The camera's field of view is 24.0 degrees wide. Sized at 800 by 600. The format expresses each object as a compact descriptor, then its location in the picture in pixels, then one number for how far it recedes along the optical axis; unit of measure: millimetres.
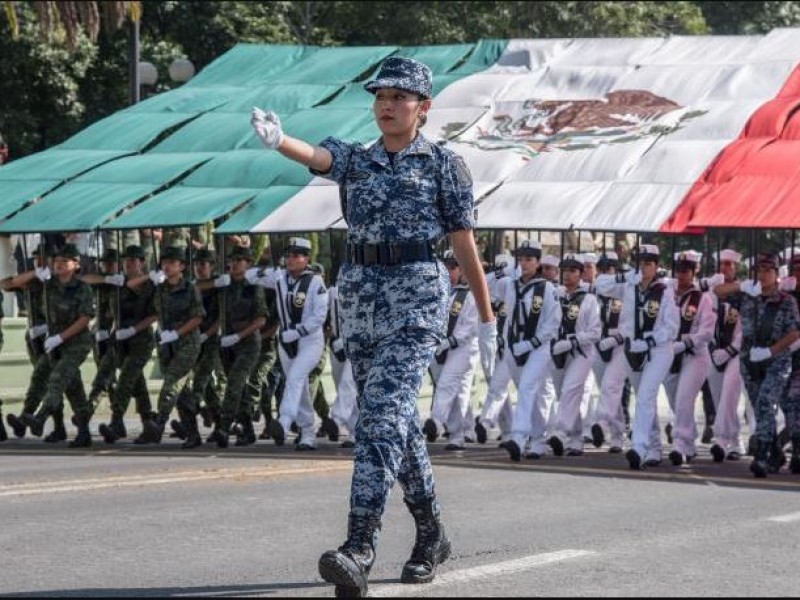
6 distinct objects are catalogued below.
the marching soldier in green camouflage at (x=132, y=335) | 18234
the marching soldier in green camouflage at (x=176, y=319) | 17922
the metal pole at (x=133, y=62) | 24323
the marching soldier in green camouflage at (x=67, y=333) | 17562
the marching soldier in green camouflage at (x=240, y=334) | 18047
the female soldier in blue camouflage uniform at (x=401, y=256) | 7926
